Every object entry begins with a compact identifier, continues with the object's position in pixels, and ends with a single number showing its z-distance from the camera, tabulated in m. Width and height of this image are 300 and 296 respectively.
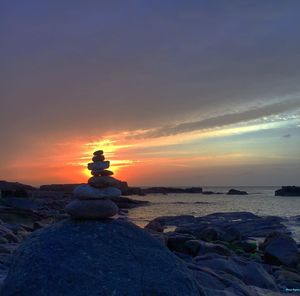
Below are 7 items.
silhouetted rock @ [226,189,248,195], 113.48
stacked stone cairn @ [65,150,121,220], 5.78
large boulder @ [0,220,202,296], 4.96
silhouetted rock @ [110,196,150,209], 58.68
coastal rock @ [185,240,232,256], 12.86
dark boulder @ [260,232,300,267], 14.76
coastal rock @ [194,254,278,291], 9.49
